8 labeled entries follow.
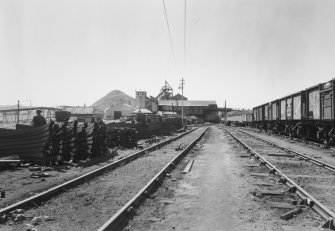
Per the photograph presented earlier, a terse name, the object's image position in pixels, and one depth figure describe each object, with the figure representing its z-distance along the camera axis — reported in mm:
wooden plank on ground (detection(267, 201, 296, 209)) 5739
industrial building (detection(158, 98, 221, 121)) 111938
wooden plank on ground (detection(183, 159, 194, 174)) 9745
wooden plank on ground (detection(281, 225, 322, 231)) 4659
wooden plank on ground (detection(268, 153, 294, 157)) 14033
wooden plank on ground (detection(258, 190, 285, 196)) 6699
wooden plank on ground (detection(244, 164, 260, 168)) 10948
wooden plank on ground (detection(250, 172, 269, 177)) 8969
